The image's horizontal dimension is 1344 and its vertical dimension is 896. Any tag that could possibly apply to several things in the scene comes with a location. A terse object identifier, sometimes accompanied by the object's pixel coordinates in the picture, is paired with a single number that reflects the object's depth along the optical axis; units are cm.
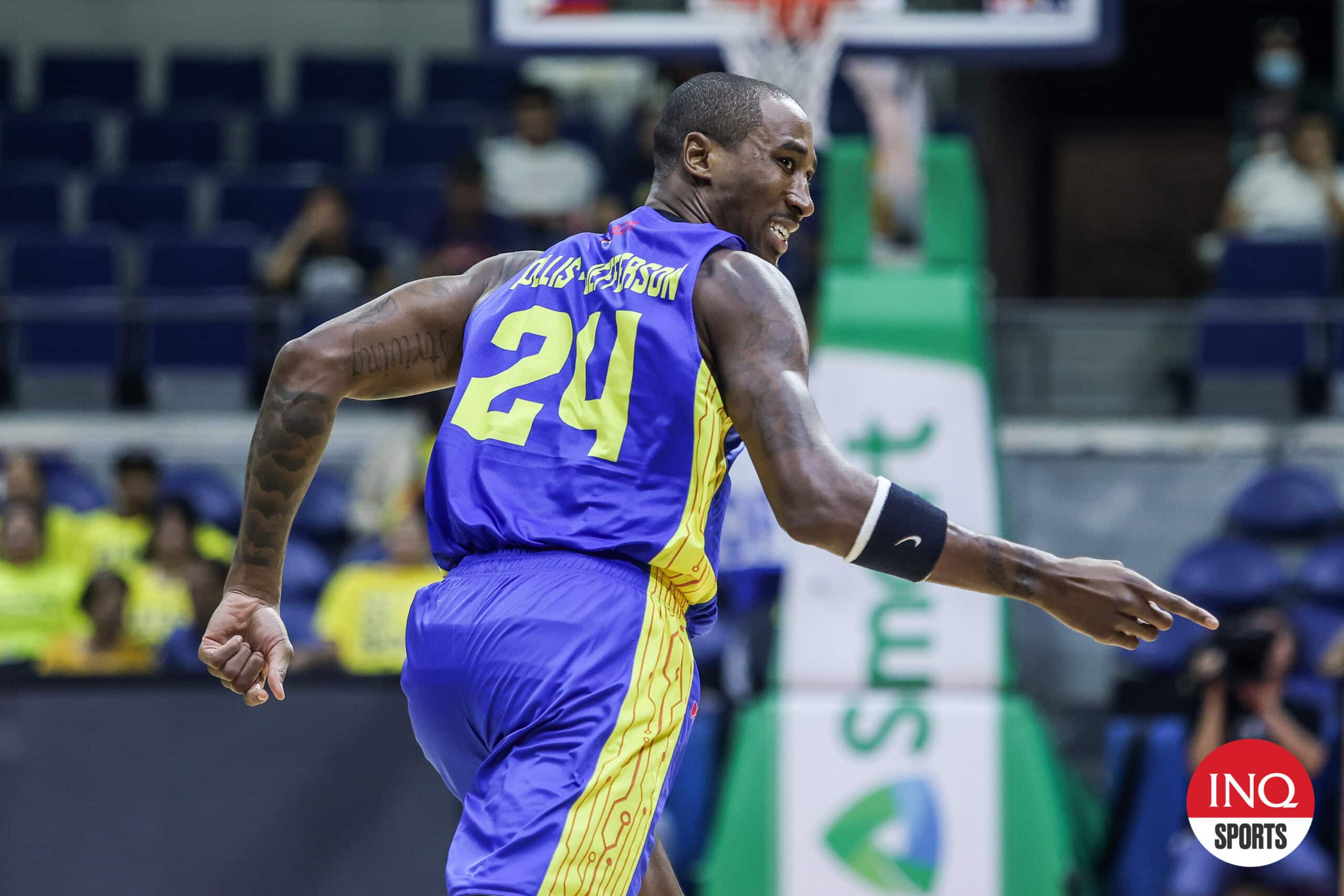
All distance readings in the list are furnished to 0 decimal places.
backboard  1373
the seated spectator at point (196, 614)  1397
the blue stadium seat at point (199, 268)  2058
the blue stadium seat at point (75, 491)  1823
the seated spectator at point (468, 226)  1767
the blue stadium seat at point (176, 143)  2381
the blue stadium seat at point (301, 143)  2356
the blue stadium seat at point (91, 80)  2530
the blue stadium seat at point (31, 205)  2258
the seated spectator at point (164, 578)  1556
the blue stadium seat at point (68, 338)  1978
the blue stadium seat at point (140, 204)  2250
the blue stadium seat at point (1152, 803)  1215
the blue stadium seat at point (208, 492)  1794
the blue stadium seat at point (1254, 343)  1781
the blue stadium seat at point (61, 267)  2094
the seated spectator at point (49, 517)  1658
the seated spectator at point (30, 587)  1591
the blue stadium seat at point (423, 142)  2311
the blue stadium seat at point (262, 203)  2211
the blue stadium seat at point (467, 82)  2473
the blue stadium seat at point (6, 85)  2550
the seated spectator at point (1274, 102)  2016
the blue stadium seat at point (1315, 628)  1526
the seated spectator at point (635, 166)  1923
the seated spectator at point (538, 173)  1994
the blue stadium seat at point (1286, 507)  1666
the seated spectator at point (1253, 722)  1120
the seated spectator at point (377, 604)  1483
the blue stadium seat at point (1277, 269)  1823
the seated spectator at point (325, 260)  1928
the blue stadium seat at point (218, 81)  2527
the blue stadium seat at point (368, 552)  1593
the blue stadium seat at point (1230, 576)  1569
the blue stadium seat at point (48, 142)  2395
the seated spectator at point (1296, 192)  1861
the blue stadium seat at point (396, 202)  2183
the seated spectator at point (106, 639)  1459
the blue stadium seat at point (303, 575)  1655
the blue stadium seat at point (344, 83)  2525
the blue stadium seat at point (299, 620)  1550
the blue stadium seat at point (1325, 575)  1590
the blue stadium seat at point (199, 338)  1952
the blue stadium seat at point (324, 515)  1806
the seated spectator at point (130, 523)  1700
